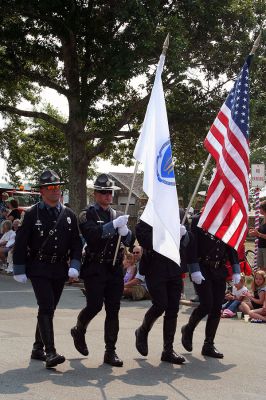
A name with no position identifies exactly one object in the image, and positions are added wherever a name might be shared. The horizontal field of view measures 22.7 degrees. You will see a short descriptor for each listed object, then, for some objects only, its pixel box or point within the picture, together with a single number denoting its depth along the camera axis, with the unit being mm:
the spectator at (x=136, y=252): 13483
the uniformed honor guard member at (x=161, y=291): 7082
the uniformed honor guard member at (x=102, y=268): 6832
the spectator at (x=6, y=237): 18062
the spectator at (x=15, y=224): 17953
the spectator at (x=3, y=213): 20547
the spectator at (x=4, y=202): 21480
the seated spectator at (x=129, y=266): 13625
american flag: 7410
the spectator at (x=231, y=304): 11055
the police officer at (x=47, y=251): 6660
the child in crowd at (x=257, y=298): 10696
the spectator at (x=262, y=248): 13034
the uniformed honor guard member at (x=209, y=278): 7426
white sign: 13844
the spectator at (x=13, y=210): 18825
